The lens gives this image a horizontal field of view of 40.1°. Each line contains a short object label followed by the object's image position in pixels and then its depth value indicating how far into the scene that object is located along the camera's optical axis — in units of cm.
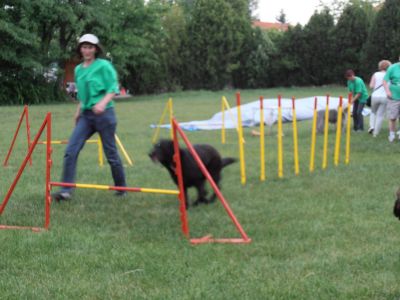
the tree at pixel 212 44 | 4503
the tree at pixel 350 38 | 4191
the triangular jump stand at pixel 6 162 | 912
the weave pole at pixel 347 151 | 891
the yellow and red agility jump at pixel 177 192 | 462
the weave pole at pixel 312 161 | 815
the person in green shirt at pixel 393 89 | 1062
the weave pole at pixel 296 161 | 777
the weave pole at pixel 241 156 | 713
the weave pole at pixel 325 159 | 843
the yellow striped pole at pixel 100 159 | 919
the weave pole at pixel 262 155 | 730
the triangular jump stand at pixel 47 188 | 495
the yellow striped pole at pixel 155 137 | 1290
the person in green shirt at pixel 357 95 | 1355
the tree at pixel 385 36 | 3738
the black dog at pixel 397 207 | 314
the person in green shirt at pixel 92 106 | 584
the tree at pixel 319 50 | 4272
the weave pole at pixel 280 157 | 749
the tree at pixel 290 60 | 4394
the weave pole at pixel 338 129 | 845
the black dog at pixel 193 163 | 572
